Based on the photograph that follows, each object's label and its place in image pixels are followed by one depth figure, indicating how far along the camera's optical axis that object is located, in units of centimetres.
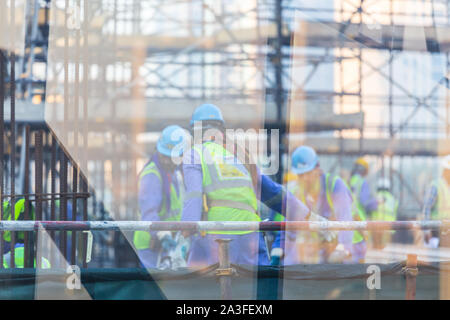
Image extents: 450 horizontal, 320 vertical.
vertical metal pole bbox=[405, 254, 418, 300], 786
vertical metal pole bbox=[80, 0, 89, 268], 1242
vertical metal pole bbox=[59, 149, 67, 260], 1149
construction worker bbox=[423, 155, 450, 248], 2133
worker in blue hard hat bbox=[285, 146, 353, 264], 1745
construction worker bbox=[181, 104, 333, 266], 1212
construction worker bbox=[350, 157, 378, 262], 2759
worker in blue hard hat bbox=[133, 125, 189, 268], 1580
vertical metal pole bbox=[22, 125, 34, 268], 1111
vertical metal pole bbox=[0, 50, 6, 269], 1043
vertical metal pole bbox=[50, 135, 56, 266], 1185
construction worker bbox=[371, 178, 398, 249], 2919
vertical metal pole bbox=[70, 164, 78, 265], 1154
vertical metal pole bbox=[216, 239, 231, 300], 762
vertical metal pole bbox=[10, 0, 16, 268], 1072
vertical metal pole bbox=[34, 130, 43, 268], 1089
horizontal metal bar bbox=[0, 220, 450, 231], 756
